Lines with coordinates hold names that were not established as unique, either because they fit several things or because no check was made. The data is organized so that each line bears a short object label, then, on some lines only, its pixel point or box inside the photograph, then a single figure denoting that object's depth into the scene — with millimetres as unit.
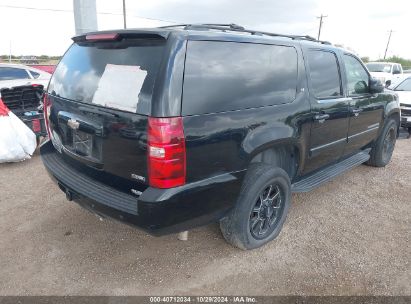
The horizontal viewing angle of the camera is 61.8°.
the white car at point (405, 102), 8258
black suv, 2305
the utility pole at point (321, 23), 46375
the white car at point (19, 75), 7658
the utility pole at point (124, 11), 27375
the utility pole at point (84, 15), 10305
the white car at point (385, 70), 15656
